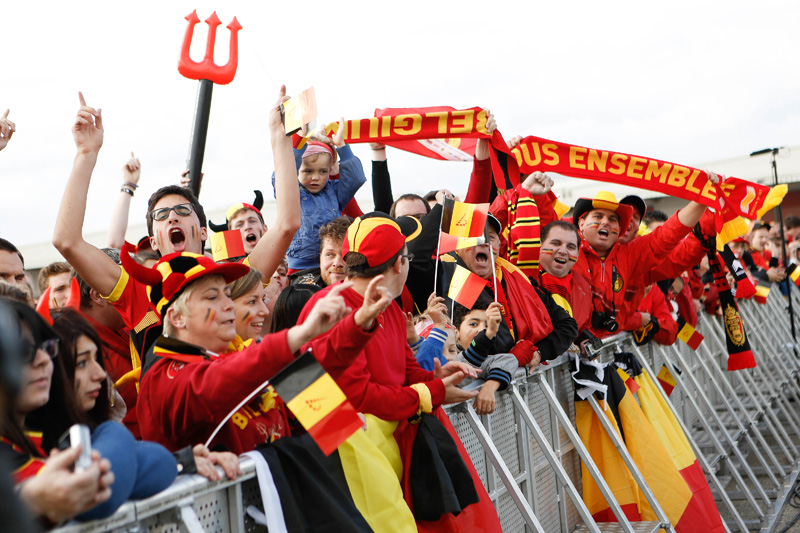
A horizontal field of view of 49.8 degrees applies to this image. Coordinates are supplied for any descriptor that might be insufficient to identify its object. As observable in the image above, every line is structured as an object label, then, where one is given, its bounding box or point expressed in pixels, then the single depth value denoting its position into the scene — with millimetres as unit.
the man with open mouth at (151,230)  3672
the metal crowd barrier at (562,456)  2502
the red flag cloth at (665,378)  8109
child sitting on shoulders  5605
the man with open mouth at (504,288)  5230
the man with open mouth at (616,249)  7191
